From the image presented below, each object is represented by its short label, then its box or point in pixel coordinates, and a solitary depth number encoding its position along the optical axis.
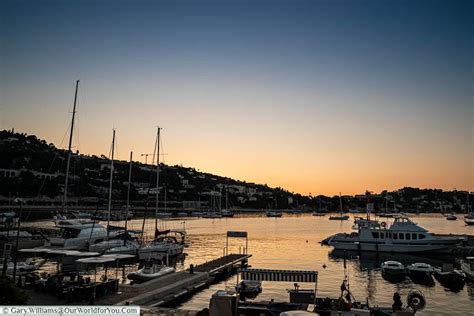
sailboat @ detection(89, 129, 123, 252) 52.32
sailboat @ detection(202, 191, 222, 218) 182.05
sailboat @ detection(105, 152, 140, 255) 48.64
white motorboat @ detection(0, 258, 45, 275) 33.15
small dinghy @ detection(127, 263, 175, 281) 33.31
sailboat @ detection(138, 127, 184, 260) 50.22
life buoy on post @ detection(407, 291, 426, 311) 18.91
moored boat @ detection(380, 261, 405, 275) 43.28
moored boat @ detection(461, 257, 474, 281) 39.53
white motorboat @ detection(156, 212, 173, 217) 172.02
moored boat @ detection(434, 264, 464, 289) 38.39
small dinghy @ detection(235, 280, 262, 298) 31.97
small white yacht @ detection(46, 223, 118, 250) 52.34
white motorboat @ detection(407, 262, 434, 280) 41.34
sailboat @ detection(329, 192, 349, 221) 193.25
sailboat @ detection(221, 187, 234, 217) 194.94
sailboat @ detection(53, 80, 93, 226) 59.17
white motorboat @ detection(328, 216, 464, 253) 59.31
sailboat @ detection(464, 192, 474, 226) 164.23
